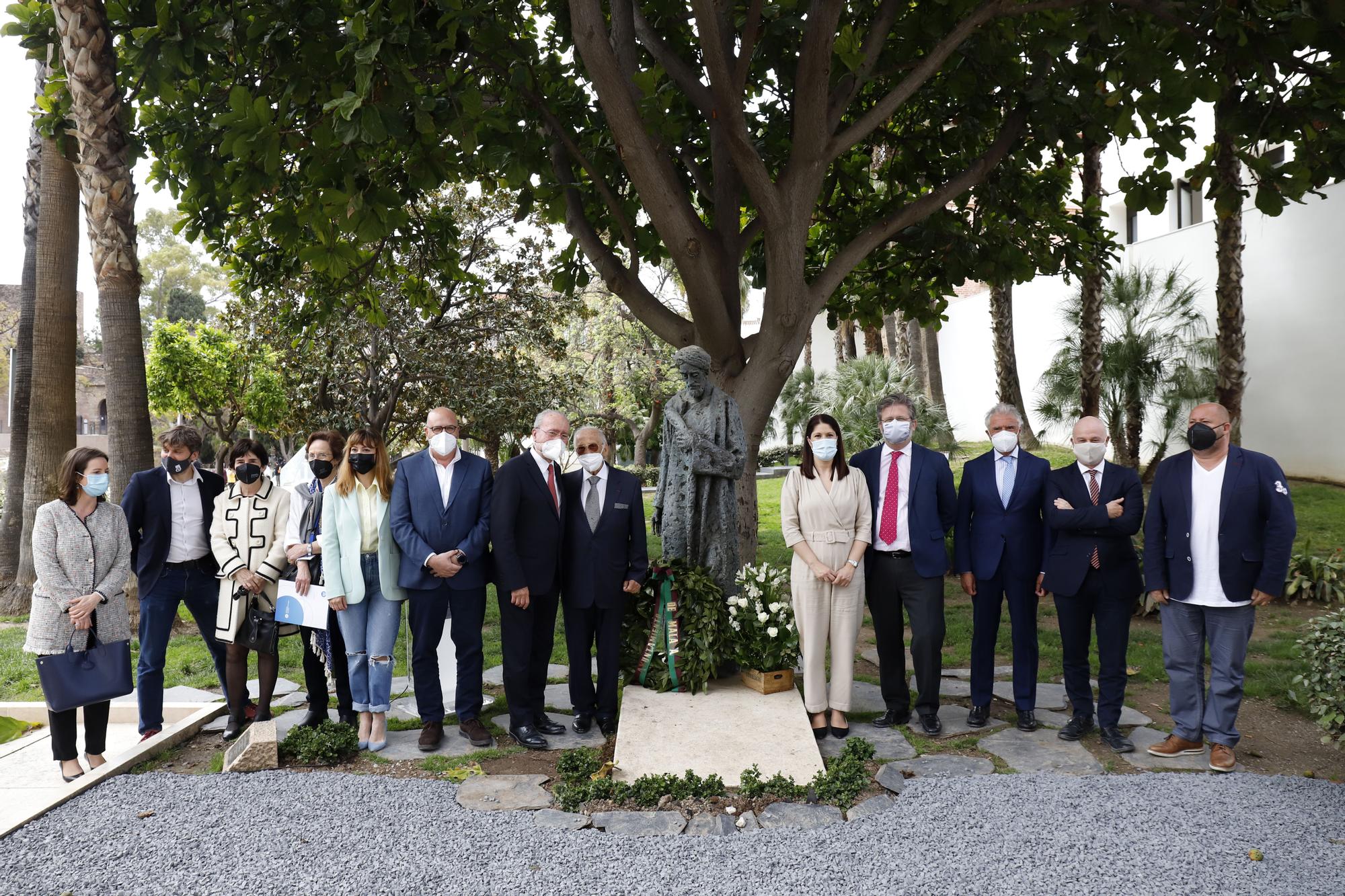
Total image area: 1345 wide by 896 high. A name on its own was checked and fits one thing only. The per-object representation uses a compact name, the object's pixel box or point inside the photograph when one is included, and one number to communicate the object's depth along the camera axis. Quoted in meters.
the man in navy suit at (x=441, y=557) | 5.75
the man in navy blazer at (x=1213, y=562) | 5.32
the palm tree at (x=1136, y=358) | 14.62
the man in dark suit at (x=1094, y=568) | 5.76
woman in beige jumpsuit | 5.96
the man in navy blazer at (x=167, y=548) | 5.88
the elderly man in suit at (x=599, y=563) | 6.00
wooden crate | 6.32
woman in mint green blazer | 5.71
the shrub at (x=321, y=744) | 5.44
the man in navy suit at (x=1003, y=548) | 6.05
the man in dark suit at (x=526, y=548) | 5.77
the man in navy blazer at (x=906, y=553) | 6.05
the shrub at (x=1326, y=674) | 4.90
